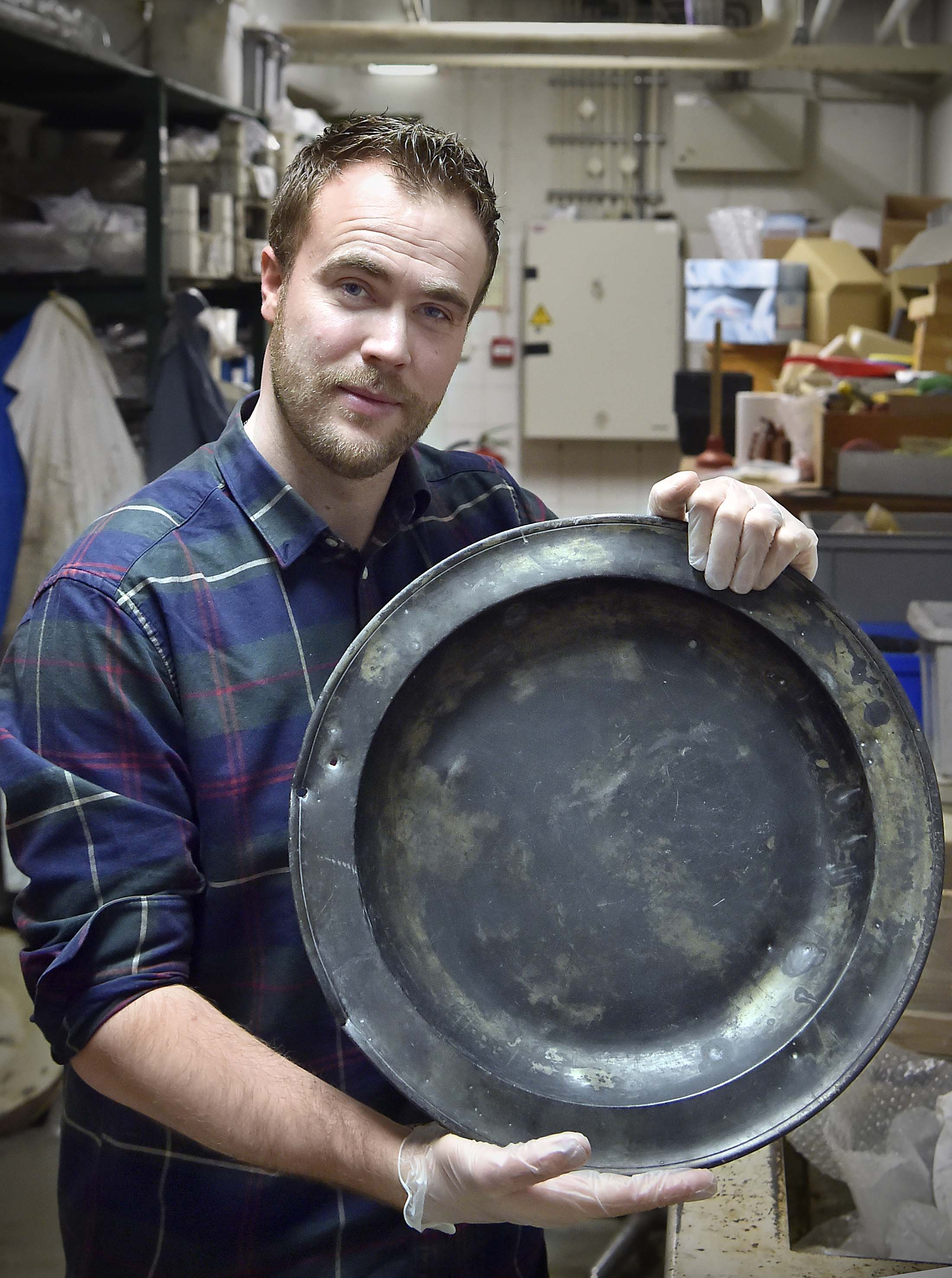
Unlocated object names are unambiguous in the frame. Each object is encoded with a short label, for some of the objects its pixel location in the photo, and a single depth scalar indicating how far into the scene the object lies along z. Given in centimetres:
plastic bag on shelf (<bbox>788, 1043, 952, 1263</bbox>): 122
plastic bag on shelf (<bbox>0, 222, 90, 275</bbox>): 283
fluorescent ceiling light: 629
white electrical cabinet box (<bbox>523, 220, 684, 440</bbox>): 602
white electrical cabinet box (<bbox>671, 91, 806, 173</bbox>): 618
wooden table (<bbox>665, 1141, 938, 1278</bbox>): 113
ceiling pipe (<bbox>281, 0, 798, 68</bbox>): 438
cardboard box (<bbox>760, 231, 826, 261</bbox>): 570
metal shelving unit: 281
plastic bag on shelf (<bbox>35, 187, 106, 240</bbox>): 289
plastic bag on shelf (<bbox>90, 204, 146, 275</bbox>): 296
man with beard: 86
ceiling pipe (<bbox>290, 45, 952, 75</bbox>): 506
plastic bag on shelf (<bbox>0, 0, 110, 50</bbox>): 231
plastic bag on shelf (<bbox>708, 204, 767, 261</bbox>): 588
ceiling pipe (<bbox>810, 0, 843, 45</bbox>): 524
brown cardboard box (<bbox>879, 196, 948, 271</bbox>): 484
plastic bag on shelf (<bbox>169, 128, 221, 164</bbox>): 335
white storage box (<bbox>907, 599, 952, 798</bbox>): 185
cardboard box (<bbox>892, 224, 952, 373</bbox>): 320
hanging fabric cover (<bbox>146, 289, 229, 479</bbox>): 292
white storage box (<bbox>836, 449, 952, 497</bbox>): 274
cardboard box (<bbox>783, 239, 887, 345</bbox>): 502
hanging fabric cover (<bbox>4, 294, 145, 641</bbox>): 272
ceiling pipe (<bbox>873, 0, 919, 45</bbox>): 538
